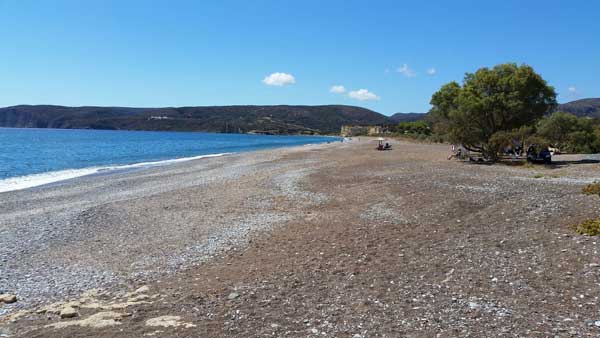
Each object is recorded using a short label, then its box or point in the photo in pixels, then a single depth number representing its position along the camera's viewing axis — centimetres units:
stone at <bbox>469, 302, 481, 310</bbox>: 658
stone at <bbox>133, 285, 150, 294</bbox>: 814
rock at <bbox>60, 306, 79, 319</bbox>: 697
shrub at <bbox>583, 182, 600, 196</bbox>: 1448
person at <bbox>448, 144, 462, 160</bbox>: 3723
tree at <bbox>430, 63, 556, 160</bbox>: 3106
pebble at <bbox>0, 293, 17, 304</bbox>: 788
